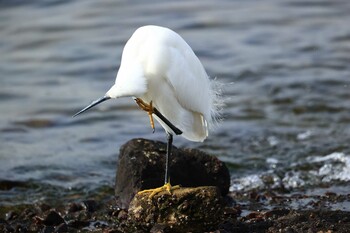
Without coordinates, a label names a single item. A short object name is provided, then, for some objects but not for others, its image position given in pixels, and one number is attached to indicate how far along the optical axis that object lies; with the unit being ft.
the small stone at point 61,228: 42.97
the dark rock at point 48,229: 42.88
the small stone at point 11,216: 45.75
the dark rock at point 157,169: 45.39
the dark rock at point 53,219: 43.74
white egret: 40.37
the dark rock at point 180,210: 39.22
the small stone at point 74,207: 46.75
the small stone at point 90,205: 46.85
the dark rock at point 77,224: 44.21
